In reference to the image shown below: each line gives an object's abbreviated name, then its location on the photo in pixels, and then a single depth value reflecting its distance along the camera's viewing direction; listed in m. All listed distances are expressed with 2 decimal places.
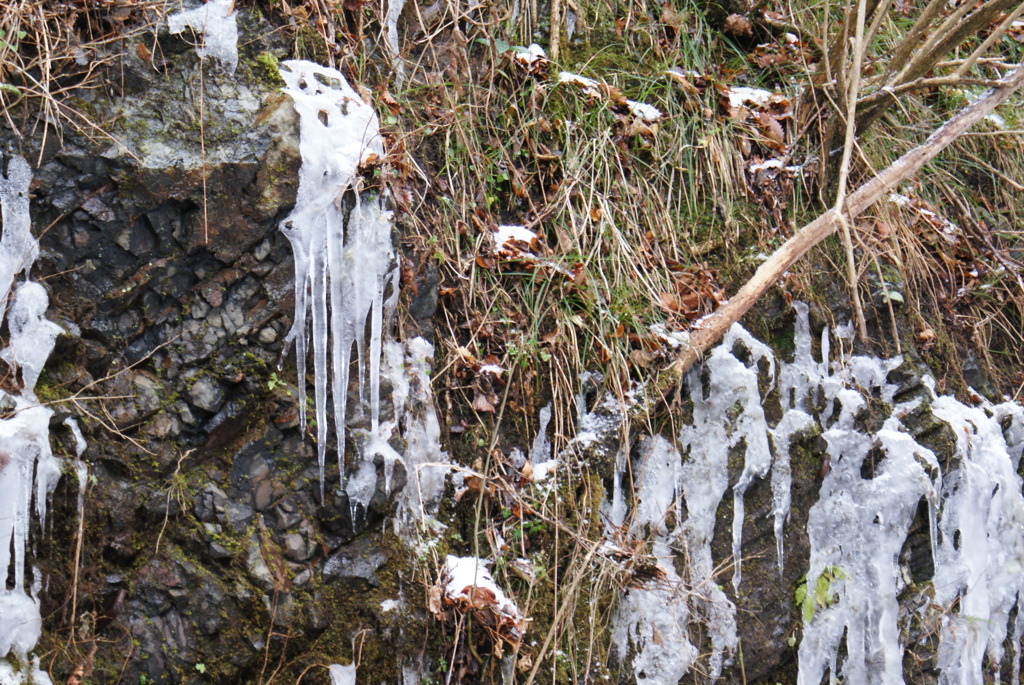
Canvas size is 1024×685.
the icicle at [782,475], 6.36
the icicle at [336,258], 4.97
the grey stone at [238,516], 4.74
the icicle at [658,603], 5.76
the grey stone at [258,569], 4.70
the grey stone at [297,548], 4.84
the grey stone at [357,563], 4.92
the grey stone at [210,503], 4.71
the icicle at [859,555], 6.46
